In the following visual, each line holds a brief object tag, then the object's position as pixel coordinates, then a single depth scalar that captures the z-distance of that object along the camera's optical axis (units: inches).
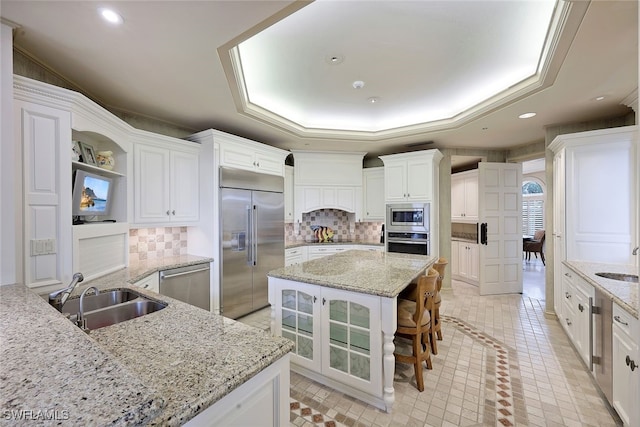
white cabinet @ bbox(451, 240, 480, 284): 206.2
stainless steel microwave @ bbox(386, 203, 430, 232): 171.0
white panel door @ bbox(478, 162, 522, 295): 182.1
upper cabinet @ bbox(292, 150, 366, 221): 190.4
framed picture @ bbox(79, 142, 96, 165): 88.4
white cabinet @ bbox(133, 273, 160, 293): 95.2
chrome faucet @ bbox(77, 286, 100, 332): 54.9
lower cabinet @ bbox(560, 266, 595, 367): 87.4
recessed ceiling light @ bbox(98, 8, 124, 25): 59.6
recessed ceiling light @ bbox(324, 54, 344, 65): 90.6
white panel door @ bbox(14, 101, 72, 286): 67.4
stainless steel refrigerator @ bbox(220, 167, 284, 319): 133.9
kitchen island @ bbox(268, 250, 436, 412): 75.1
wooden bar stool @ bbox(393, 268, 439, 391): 82.5
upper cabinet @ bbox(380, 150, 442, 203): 171.0
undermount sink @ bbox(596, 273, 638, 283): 88.4
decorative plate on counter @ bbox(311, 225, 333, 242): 205.9
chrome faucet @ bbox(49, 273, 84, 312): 56.9
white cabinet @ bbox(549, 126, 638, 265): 107.3
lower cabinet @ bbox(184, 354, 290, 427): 34.3
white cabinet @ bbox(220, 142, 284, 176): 135.7
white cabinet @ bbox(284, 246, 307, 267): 175.3
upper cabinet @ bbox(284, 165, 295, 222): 185.9
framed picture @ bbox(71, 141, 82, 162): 83.4
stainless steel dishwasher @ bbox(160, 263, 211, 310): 112.8
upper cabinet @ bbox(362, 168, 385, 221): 197.8
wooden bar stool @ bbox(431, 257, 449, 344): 103.0
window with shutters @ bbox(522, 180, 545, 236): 331.3
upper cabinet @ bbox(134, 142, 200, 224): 113.3
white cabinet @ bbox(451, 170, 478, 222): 214.8
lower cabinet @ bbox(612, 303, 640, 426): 59.1
